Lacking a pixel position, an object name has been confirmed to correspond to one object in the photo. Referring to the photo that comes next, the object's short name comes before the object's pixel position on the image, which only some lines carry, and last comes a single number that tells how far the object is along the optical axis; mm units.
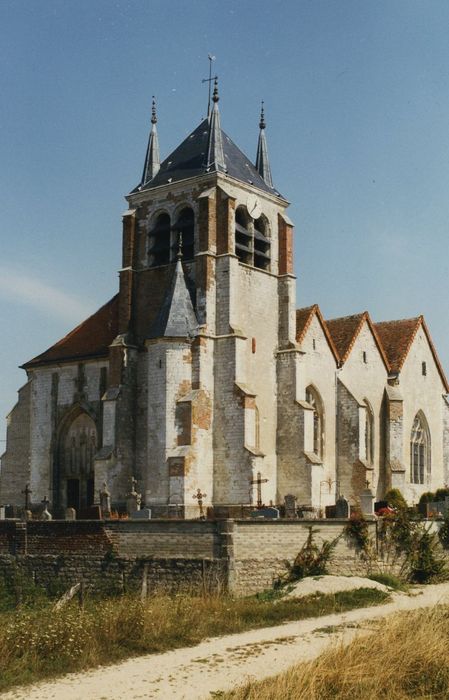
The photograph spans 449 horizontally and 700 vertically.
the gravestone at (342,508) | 32781
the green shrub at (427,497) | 47131
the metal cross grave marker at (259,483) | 37594
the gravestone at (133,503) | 33625
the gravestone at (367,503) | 32188
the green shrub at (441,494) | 47375
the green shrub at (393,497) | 42625
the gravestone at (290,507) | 33225
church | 38250
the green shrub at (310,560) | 28703
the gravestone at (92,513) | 32878
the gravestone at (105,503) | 34197
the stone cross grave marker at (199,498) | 37312
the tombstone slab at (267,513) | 32625
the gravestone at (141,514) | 32575
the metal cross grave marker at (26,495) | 36750
